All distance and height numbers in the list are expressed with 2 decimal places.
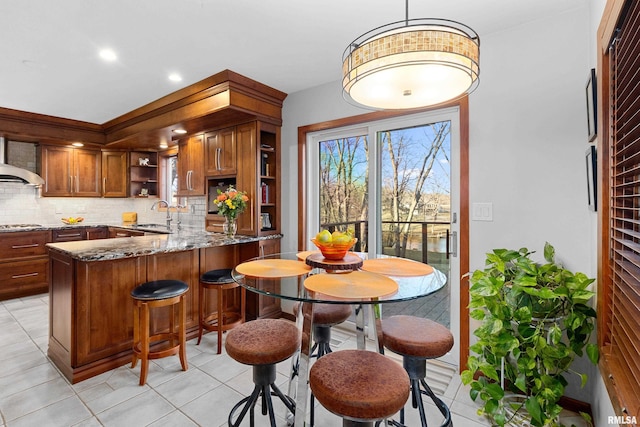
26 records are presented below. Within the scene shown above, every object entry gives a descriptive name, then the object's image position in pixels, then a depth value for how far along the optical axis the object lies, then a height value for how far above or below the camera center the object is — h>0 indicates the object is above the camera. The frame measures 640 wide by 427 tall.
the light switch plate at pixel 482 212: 2.30 +0.00
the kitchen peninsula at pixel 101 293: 2.29 -0.61
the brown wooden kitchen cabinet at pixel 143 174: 5.46 +0.73
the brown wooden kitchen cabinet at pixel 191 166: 4.08 +0.65
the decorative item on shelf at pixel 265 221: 3.66 -0.09
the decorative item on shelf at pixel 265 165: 3.65 +0.57
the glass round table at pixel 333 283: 1.43 -0.36
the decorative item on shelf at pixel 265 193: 3.65 +0.24
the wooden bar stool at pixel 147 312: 2.28 -0.74
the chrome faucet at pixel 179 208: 4.28 +0.09
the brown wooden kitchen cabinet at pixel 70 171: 4.81 +0.70
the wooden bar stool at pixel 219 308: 2.81 -0.91
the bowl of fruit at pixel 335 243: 1.86 -0.18
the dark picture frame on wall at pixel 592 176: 1.68 +0.19
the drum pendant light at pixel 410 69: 1.29 +0.66
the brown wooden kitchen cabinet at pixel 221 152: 3.68 +0.75
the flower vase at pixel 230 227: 3.39 -0.15
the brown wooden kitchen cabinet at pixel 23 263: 4.11 -0.65
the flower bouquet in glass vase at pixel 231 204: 3.25 +0.10
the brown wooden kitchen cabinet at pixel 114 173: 5.31 +0.71
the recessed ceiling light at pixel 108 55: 2.60 +1.36
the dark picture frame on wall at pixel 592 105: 1.65 +0.58
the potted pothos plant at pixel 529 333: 1.60 -0.65
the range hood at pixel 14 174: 4.25 +0.57
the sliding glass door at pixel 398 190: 2.65 +0.23
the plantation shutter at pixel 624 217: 1.08 -0.03
